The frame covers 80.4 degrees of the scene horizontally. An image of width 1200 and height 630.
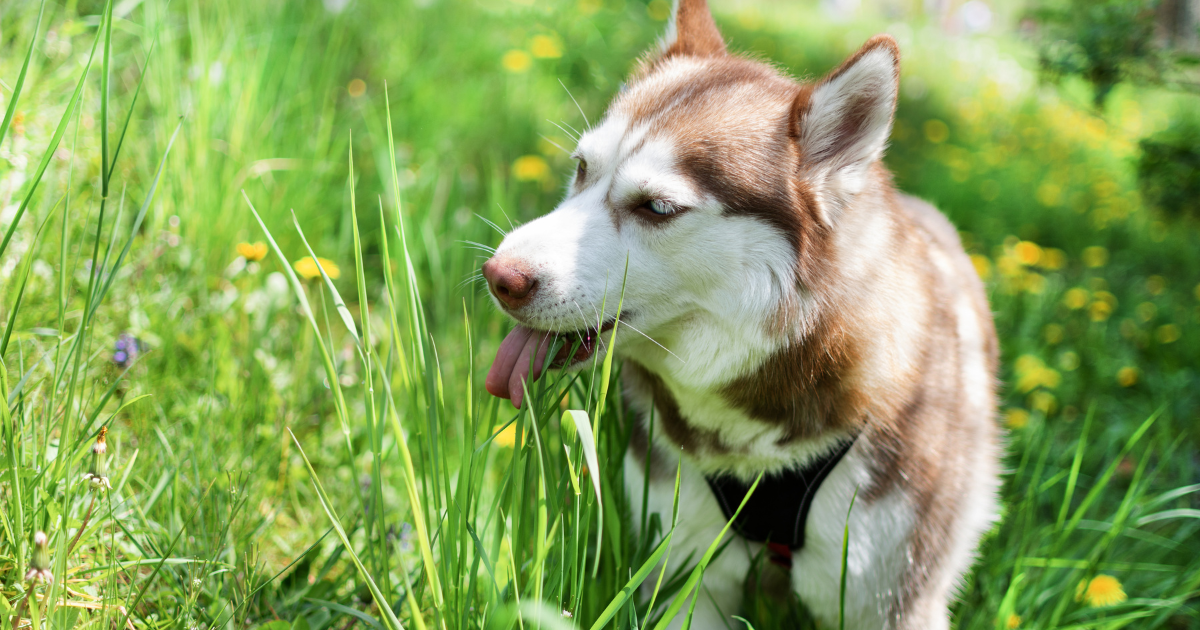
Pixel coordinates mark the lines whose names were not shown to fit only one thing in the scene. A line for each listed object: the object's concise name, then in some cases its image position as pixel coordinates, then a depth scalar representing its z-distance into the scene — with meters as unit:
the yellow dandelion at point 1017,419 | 2.79
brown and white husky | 1.55
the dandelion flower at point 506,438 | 2.20
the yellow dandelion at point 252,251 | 2.09
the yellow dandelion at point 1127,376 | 2.95
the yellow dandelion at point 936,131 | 5.37
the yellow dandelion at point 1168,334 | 3.25
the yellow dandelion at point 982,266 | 3.47
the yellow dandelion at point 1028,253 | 3.40
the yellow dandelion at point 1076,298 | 3.38
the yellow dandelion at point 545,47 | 3.89
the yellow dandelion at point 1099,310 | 3.12
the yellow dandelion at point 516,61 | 3.98
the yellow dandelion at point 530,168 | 3.27
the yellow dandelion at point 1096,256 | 3.91
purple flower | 1.86
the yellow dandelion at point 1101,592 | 1.88
